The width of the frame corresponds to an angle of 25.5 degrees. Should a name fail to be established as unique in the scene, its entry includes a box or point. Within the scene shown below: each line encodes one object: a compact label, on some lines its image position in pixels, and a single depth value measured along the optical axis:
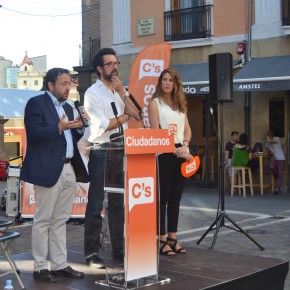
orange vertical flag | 10.39
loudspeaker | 8.59
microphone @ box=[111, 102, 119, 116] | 5.56
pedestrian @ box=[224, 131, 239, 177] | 15.77
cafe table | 15.14
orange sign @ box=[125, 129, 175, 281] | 5.14
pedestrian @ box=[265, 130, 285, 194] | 15.21
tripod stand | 7.96
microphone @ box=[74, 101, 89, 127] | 5.25
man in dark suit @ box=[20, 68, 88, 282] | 5.40
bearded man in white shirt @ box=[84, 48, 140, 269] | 5.94
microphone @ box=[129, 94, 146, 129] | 5.88
